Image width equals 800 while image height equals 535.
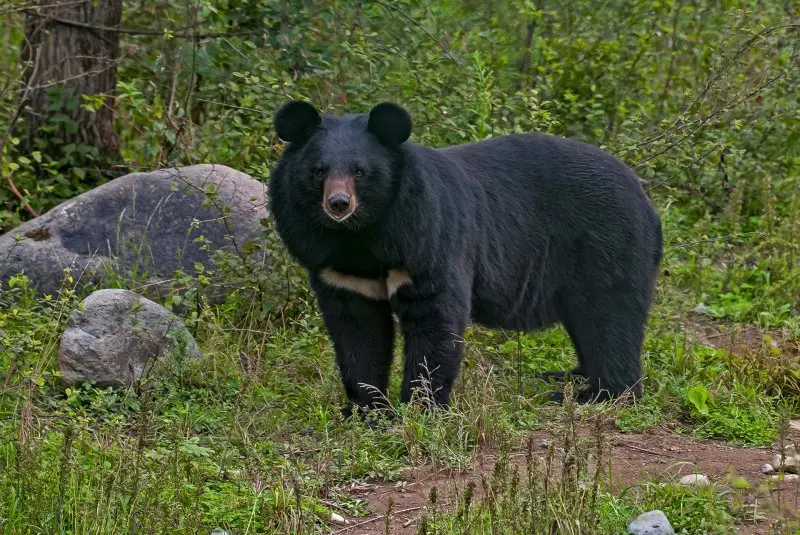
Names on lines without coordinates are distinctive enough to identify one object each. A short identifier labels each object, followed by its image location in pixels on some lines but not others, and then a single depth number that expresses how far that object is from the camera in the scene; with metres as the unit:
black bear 10.37
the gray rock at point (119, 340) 11.38
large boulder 13.66
